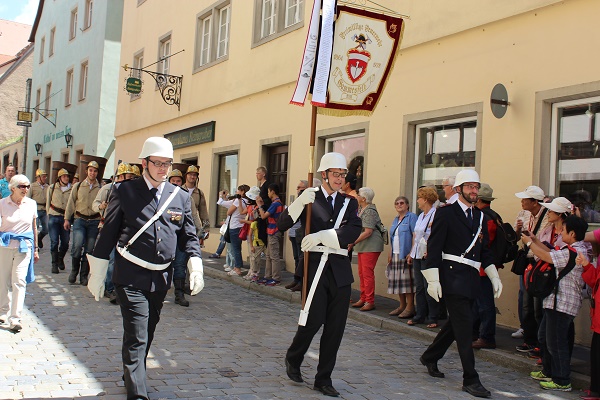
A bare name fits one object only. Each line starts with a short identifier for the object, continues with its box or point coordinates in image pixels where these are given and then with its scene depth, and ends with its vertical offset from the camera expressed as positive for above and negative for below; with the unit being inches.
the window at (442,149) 385.1 +48.5
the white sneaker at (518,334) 312.8 -45.9
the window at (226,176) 660.7 +42.3
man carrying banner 221.9 -12.7
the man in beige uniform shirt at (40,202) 602.5 +5.4
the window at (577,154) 313.9 +40.2
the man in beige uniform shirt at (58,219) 499.2 -7.7
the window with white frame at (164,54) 808.9 +195.2
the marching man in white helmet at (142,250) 191.3 -10.7
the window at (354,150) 477.4 +54.9
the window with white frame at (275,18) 552.7 +175.3
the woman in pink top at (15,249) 295.9 -18.9
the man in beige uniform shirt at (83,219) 440.8 -5.4
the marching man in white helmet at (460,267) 231.5 -12.5
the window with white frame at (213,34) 678.5 +190.9
